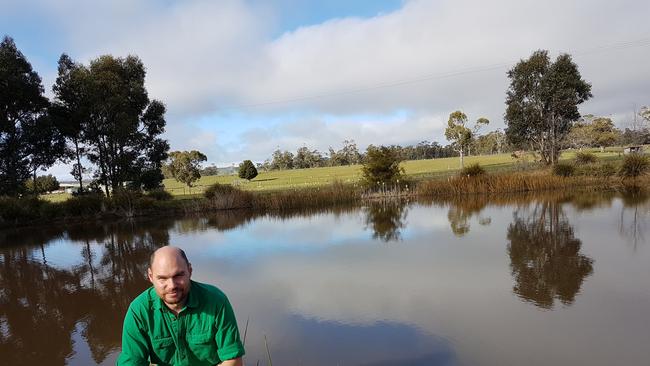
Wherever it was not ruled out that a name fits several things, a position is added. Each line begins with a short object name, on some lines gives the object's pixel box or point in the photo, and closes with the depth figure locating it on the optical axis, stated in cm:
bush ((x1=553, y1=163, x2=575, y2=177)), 1945
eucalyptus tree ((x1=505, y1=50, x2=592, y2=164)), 2069
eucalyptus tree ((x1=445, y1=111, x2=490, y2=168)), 3472
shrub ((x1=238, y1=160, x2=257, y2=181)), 4241
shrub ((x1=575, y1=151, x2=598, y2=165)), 2278
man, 202
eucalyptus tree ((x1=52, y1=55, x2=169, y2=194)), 1692
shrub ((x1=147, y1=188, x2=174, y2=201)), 1938
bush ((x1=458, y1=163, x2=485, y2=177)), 1977
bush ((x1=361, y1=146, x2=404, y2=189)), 2017
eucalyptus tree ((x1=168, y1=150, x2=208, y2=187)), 3438
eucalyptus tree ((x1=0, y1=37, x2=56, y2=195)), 1498
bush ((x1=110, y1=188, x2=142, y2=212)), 1738
